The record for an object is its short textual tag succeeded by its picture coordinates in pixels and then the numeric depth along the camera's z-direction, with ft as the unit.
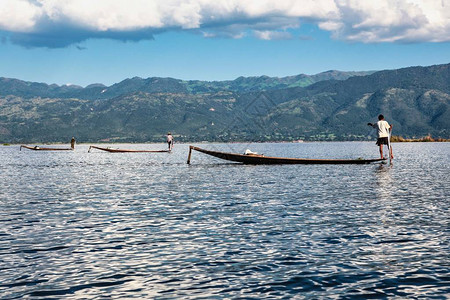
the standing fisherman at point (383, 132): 164.25
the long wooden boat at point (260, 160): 184.55
